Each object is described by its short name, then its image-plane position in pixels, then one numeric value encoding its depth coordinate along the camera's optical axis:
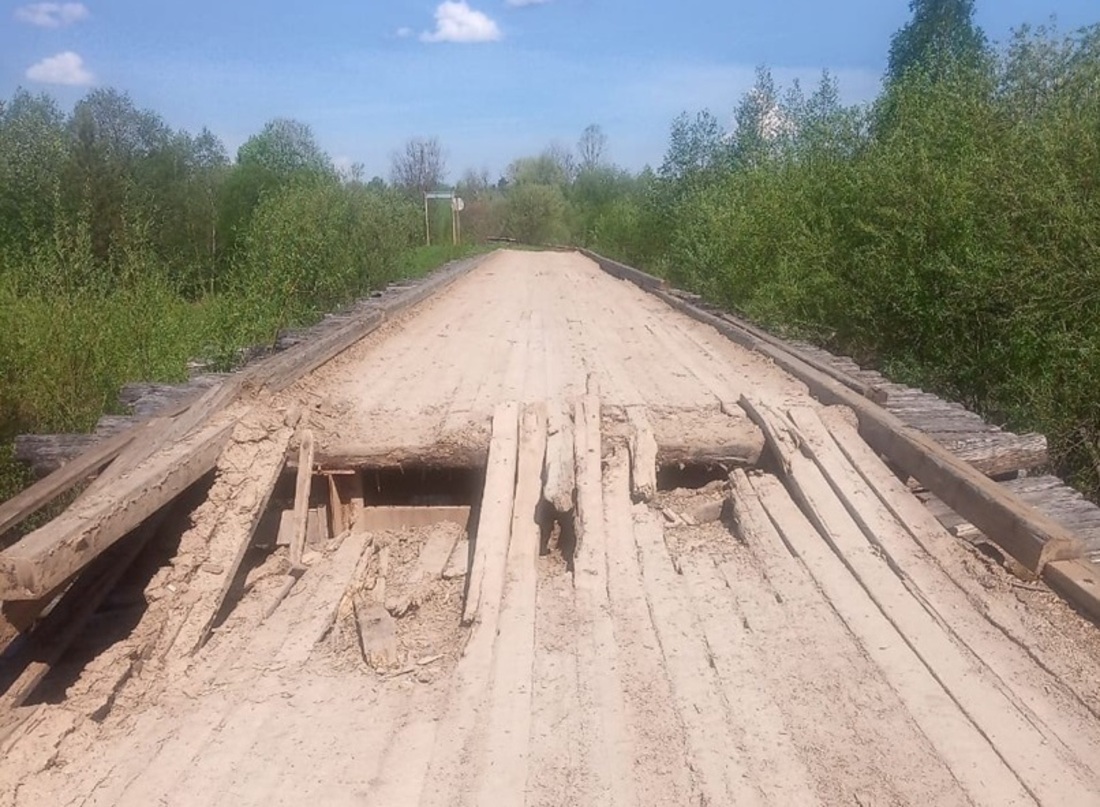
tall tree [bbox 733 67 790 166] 24.77
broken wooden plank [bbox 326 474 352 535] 6.19
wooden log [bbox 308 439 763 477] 6.17
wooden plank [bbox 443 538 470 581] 5.16
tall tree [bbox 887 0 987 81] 36.25
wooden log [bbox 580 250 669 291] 19.22
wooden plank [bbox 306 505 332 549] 6.09
